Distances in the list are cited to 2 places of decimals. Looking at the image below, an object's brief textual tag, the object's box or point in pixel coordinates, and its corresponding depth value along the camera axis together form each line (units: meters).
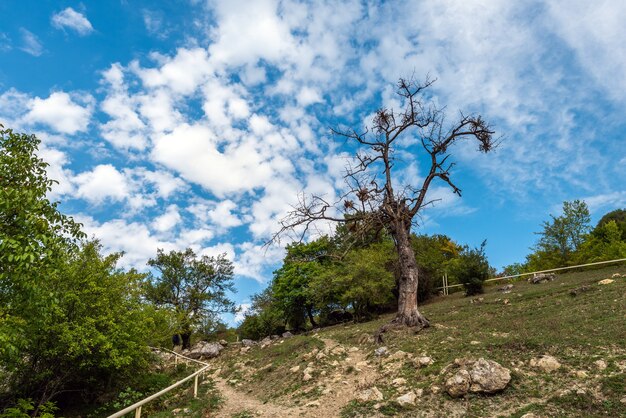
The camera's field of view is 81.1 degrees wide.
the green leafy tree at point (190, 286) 38.78
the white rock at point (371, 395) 8.52
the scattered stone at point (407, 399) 7.78
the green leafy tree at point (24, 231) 6.00
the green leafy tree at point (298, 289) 34.59
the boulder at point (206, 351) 26.61
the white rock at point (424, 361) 9.63
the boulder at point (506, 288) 25.76
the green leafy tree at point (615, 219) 36.42
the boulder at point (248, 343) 29.77
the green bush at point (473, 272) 28.53
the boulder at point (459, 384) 7.62
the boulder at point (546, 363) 7.91
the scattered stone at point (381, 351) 11.94
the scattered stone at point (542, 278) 26.32
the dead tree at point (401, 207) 15.05
